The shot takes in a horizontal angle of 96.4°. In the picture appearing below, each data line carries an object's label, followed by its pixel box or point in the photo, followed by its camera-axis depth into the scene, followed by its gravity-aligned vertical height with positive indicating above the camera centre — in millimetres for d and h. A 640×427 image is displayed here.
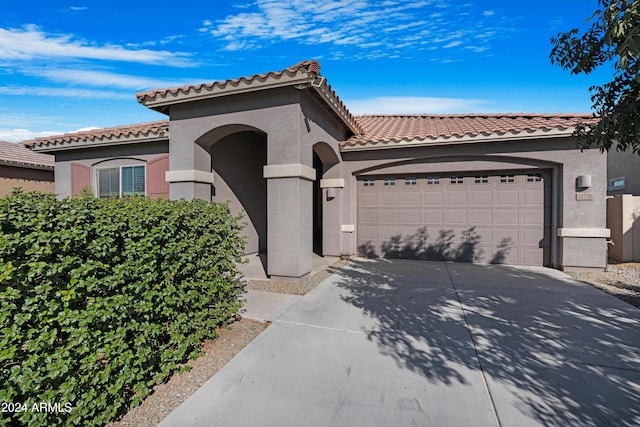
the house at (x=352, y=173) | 6211 +1101
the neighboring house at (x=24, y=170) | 11820 +1857
